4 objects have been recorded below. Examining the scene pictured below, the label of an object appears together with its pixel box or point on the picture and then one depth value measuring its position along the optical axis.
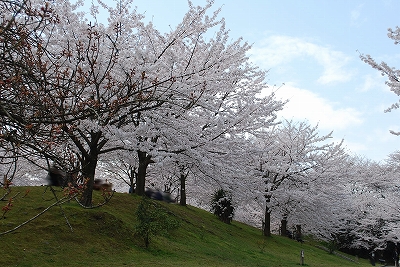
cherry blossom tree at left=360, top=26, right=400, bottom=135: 10.01
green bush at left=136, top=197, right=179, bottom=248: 10.87
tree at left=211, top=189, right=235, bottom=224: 22.75
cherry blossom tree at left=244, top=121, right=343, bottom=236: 21.38
